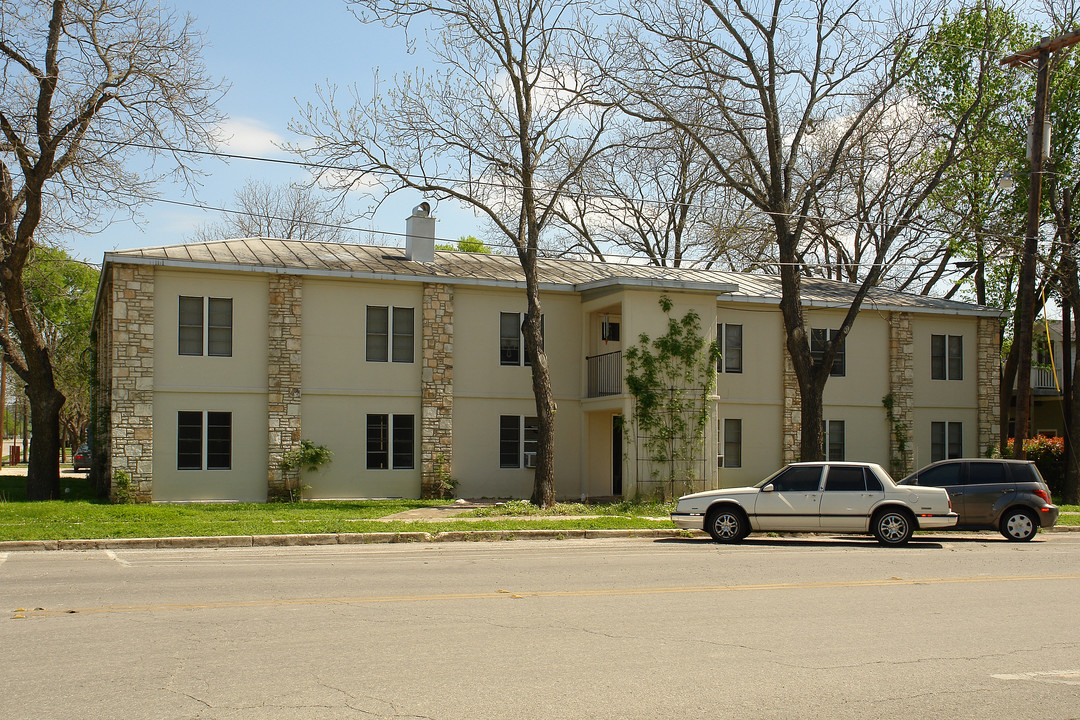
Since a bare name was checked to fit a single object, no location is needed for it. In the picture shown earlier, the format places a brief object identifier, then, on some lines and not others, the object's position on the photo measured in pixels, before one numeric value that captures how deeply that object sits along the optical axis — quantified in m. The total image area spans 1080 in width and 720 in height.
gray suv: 18.66
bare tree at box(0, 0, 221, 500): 21.05
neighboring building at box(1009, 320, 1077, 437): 40.94
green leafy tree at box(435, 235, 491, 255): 54.64
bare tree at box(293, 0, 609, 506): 22.25
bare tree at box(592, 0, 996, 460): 24.86
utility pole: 21.67
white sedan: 16.86
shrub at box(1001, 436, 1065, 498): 29.88
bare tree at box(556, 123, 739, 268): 32.01
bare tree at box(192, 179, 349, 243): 44.88
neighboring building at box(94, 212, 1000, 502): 22.92
